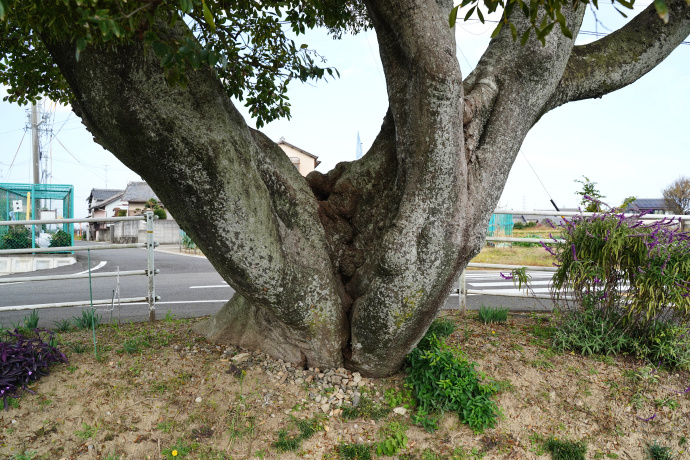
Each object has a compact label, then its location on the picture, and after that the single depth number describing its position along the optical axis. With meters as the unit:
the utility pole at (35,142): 16.81
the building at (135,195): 41.97
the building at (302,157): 35.27
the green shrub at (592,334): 4.14
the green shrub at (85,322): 4.73
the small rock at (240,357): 3.83
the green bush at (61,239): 14.34
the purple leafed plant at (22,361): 3.33
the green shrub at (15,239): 13.06
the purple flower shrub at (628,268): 3.88
